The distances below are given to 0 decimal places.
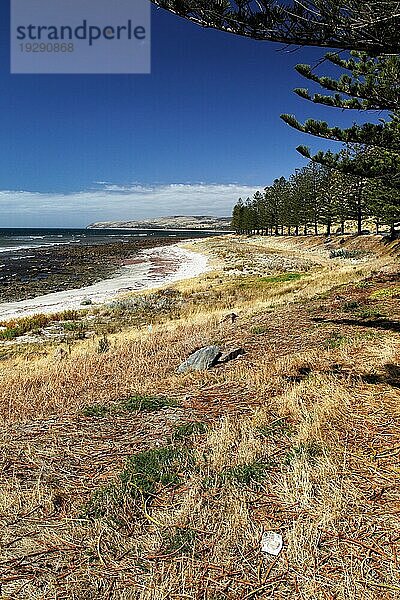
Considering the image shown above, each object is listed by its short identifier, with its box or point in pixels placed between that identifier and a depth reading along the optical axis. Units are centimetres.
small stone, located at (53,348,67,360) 941
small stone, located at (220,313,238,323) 1030
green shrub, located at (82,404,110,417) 434
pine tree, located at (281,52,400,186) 610
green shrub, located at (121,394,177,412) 446
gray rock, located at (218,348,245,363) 604
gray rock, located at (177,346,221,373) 583
